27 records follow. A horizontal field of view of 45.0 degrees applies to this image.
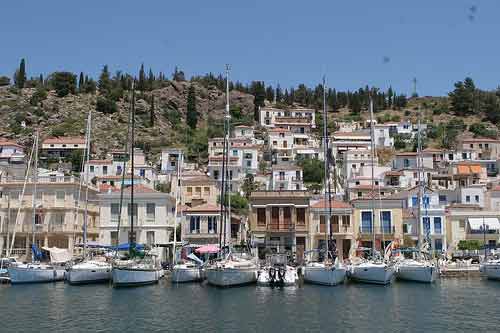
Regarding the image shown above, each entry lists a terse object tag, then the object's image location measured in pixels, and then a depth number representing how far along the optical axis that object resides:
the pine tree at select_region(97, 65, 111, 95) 163.65
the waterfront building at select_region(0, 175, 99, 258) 63.84
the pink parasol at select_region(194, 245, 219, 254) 52.84
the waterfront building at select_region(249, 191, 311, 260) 61.44
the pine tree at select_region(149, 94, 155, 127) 149.88
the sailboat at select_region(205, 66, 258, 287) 45.41
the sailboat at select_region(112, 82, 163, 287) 45.00
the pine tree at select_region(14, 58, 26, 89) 168.12
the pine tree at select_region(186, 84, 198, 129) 157.12
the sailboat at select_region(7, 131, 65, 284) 49.41
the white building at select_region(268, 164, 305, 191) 97.94
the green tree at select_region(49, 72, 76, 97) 161.88
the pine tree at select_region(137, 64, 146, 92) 169.51
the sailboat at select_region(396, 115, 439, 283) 48.81
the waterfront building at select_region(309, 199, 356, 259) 62.03
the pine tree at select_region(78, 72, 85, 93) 165.12
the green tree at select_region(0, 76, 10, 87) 169.88
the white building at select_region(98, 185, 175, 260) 61.16
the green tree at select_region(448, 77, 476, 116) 168.62
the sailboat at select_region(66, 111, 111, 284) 48.06
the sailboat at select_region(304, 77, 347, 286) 46.56
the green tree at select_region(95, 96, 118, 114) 153.25
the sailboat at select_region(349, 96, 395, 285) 47.41
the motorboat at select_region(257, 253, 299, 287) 46.12
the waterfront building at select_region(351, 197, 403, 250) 62.59
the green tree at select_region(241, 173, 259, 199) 95.57
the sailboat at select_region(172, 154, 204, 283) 48.56
